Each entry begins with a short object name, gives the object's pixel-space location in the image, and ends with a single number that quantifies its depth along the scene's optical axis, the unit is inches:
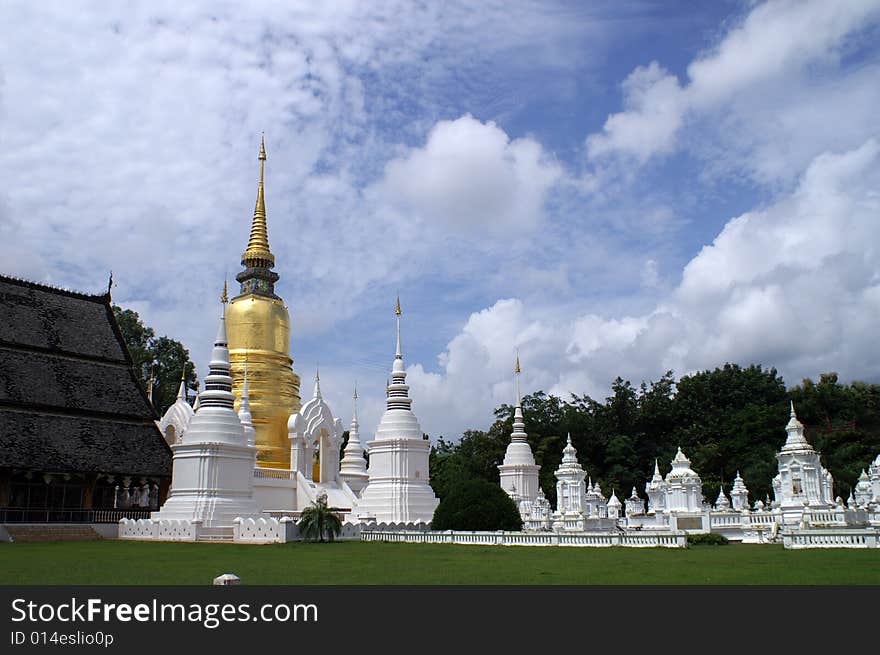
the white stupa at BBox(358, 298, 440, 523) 1425.9
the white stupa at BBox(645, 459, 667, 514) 1424.7
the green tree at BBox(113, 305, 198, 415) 2325.3
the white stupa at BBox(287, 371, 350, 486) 1569.9
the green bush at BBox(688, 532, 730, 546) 975.6
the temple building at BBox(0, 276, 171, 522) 1211.9
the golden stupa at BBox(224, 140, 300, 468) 1642.5
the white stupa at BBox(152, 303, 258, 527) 1198.9
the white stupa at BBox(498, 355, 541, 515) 1729.8
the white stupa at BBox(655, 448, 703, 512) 1342.3
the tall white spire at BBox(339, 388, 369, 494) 1769.2
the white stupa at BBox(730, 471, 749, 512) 1523.3
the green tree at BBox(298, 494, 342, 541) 1068.5
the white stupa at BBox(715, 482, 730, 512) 1573.5
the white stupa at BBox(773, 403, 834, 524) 1197.1
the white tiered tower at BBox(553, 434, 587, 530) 1461.6
